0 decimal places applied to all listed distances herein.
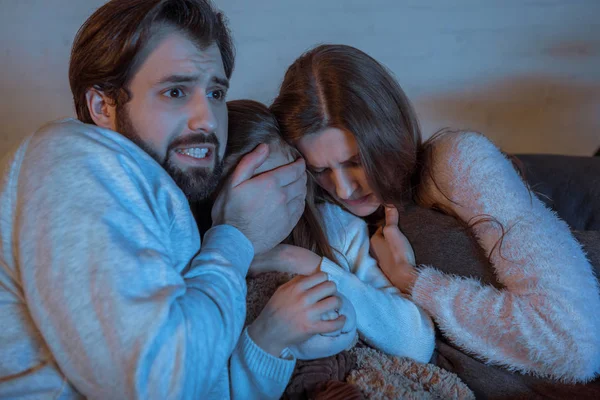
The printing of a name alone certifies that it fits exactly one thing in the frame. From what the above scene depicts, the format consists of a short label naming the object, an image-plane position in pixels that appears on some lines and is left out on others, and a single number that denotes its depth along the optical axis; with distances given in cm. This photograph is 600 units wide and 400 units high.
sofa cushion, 151
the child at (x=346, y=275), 125
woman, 115
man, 76
